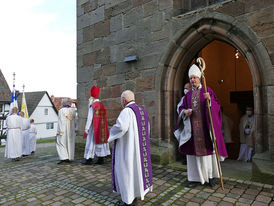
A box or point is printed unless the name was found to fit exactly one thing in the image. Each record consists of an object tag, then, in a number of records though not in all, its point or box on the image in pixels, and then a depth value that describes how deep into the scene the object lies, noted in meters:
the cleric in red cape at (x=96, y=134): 5.17
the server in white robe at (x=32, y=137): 8.06
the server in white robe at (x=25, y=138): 7.37
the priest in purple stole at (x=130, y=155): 2.84
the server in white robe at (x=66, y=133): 5.46
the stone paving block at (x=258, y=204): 2.88
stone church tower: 3.81
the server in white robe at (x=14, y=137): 6.09
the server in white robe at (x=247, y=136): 5.40
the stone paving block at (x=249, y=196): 3.07
